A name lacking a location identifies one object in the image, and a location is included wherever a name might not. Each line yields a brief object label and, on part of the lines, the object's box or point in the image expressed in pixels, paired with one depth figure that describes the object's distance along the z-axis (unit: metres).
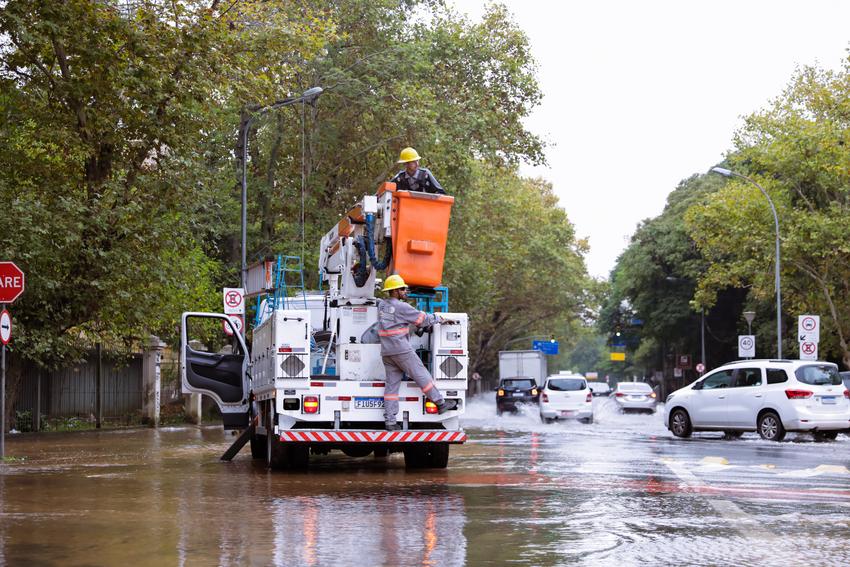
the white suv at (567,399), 35.72
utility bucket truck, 15.36
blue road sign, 87.38
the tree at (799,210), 44.00
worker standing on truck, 15.23
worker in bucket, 15.75
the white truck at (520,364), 56.12
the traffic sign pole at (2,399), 18.34
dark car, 44.94
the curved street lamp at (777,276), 41.42
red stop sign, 18.33
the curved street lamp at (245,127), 31.32
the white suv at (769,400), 24.55
